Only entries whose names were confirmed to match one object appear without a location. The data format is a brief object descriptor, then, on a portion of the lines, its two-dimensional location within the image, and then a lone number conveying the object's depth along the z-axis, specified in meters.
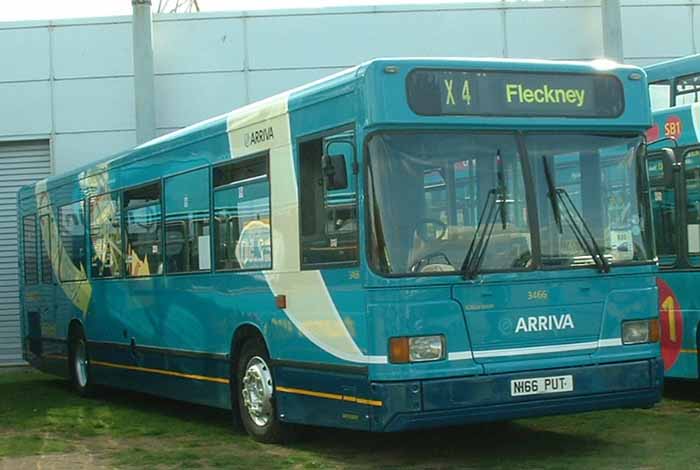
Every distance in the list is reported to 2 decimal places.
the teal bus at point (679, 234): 12.10
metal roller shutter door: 22.94
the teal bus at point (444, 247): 8.76
